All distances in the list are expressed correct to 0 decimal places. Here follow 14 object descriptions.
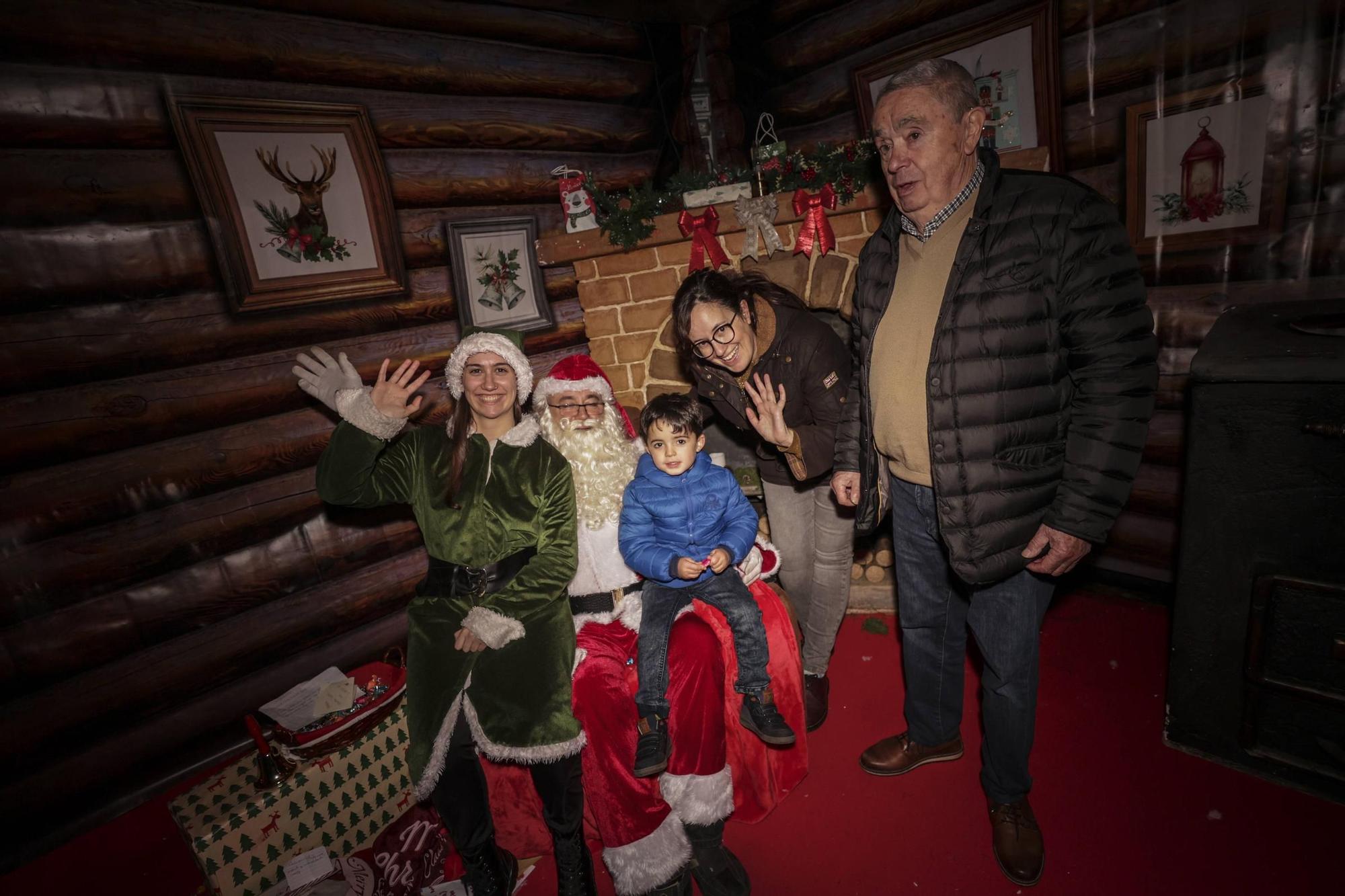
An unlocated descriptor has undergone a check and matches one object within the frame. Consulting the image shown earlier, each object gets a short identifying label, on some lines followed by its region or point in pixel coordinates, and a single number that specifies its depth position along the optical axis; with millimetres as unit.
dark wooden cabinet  2029
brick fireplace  3535
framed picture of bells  3629
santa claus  2266
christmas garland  3314
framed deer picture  2770
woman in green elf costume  2242
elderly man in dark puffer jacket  1724
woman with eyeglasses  2541
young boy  2387
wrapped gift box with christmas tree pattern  2268
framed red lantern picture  2686
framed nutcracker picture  3051
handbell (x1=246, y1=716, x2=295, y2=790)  2412
